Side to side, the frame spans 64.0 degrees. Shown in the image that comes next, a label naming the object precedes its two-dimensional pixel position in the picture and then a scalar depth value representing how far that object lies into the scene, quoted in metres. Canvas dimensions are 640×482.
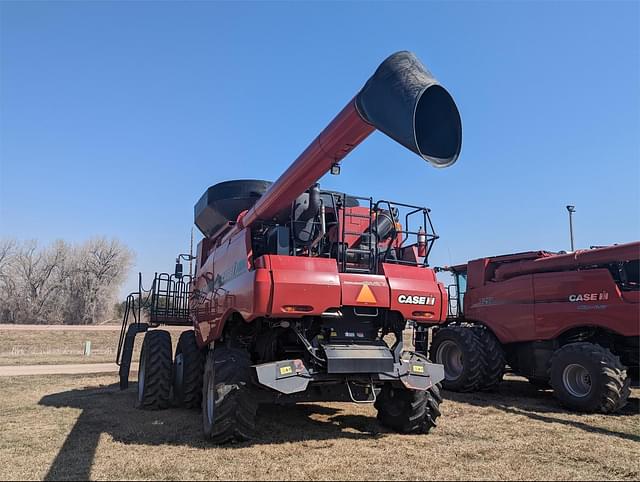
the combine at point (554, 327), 8.19
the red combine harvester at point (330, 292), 4.43
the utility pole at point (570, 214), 20.72
